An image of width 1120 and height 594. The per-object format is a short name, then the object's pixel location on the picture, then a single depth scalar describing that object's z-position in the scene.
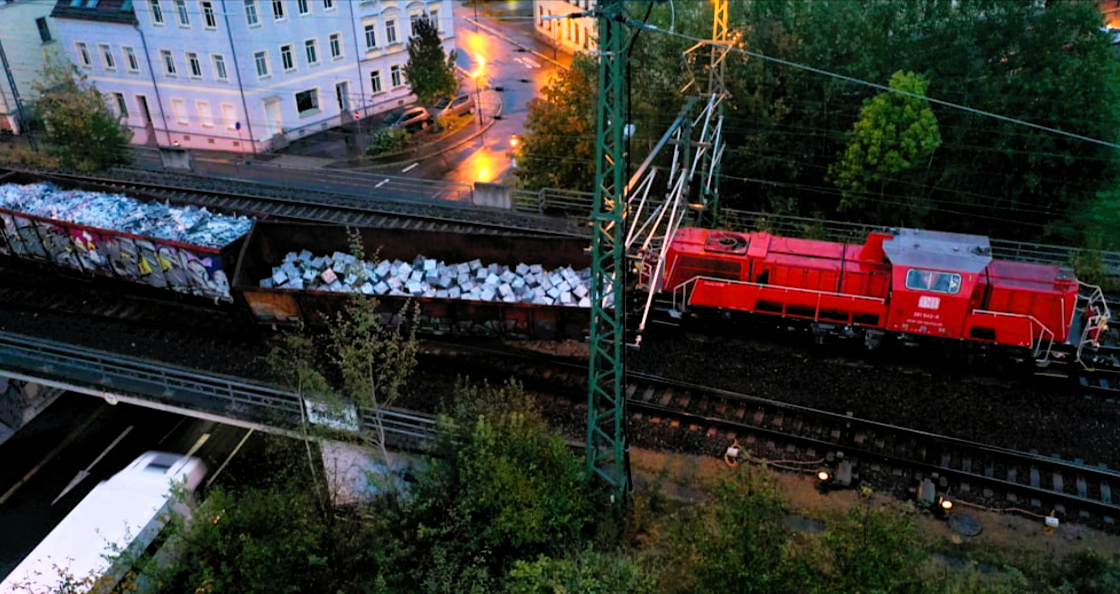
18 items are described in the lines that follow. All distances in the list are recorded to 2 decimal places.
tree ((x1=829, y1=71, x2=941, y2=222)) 28.92
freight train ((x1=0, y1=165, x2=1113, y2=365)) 20.66
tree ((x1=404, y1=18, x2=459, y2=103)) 46.69
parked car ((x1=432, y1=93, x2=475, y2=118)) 50.97
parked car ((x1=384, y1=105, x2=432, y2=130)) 49.00
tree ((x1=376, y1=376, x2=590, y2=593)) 16.36
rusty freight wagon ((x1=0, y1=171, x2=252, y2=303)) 24.70
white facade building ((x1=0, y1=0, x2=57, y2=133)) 46.06
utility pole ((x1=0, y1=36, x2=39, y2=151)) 43.08
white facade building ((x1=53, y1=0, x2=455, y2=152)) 43.75
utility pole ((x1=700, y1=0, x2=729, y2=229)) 23.22
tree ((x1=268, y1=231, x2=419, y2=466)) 16.77
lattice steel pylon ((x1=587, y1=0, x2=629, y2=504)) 13.41
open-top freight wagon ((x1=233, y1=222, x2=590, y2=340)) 23.20
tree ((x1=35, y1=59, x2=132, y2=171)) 37.31
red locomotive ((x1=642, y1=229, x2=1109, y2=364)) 20.48
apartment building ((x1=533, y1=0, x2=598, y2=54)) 61.09
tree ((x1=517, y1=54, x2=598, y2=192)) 32.97
